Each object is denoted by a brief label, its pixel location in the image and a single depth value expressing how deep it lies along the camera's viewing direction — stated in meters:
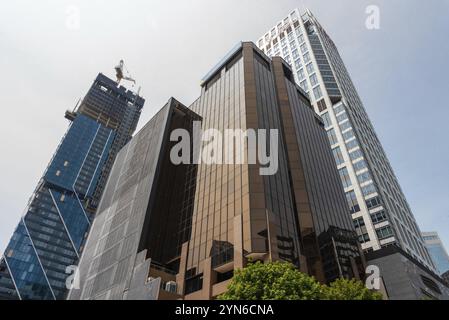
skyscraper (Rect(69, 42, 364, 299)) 35.59
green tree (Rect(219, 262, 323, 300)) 21.36
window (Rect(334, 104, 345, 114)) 92.19
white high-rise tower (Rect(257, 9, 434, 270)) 71.00
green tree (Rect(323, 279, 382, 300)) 24.22
